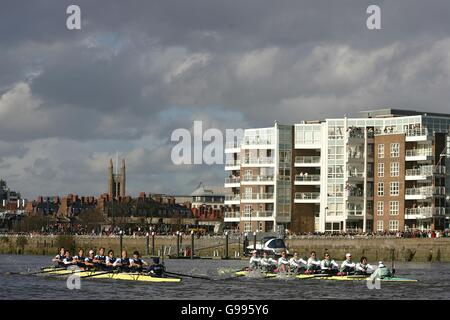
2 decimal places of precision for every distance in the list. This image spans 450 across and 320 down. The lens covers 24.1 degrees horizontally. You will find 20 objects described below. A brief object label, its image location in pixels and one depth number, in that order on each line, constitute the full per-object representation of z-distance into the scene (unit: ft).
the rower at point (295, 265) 240.73
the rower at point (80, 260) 236.84
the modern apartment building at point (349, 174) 430.61
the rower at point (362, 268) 231.30
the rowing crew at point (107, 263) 223.30
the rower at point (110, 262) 230.23
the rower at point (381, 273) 224.02
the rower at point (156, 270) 220.84
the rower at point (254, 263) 250.98
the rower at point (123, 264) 227.20
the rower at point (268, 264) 248.73
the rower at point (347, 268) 232.94
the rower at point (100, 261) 233.76
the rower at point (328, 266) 234.72
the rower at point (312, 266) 238.07
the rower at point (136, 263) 224.74
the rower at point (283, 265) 241.14
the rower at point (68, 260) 239.30
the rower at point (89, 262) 235.20
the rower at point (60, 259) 242.17
